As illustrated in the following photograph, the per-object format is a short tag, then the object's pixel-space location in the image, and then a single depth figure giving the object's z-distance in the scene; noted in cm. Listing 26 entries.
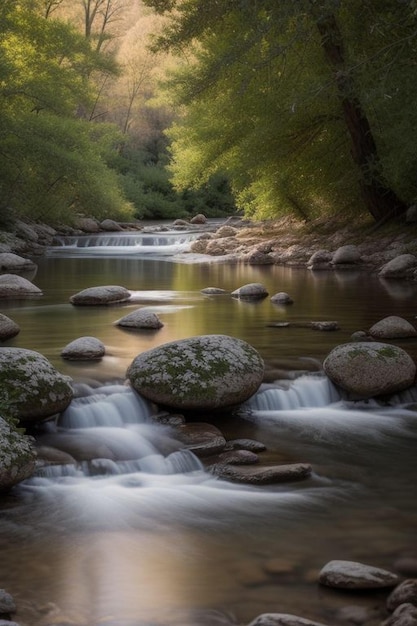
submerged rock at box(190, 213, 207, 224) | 3859
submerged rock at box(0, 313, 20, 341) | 1078
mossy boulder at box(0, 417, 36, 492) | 576
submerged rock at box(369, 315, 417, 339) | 1070
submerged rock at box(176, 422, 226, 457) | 668
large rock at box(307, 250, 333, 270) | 2144
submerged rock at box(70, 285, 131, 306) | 1429
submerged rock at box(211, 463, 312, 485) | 609
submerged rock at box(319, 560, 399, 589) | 434
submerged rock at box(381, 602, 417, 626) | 381
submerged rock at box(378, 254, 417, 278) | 1859
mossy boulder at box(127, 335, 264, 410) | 745
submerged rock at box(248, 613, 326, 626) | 381
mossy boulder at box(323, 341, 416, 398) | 820
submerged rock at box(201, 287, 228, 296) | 1605
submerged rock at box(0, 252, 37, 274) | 2047
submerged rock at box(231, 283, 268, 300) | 1534
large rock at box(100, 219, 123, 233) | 3412
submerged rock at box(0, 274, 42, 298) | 1519
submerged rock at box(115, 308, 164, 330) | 1179
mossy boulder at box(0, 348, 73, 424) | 691
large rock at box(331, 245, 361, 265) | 2106
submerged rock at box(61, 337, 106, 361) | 955
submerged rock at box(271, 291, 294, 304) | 1453
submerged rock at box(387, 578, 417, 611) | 411
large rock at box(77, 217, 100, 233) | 3329
